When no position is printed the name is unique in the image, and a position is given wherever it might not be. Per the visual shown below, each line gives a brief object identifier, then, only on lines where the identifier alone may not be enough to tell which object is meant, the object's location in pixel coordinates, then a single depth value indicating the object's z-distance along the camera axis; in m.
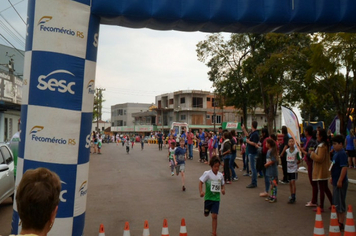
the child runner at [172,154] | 13.21
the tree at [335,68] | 15.70
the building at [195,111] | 72.31
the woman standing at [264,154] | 10.08
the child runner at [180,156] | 11.57
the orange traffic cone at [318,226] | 5.87
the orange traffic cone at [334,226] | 6.00
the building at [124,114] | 99.35
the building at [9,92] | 22.44
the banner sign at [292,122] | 9.67
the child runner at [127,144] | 30.03
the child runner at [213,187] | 6.60
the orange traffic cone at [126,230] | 5.50
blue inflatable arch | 5.23
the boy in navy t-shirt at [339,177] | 6.72
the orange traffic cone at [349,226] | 5.93
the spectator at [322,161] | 7.68
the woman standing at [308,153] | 8.69
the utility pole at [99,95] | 71.01
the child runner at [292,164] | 9.22
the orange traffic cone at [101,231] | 5.47
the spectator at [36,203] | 2.13
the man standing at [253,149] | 11.59
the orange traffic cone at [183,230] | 5.67
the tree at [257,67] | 20.78
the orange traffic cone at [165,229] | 5.60
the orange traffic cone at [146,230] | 5.61
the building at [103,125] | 119.75
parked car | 8.17
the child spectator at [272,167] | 9.41
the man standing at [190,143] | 23.21
